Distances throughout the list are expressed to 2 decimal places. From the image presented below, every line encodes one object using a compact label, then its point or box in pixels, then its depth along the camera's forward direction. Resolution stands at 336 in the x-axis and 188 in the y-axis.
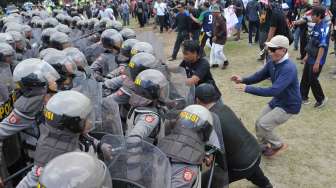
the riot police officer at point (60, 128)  2.81
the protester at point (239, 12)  15.38
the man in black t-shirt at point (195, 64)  5.42
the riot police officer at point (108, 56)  6.70
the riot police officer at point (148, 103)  3.64
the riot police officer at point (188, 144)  3.03
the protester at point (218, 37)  10.82
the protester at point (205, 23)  12.34
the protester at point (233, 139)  4.15
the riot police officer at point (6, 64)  5.41
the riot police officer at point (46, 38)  8.15
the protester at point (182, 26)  12.47
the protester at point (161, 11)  20.54
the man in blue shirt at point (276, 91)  5.14
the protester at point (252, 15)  13.85
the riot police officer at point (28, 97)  3.75
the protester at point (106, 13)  18.48
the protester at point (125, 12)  25.59
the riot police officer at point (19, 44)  7.52
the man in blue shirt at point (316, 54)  7.26
